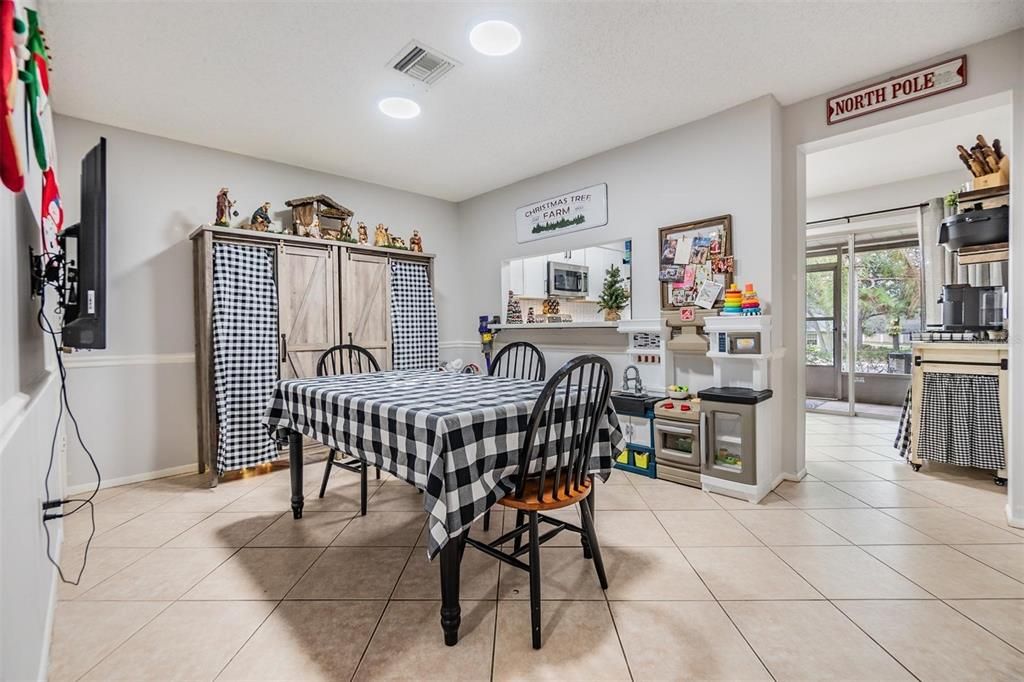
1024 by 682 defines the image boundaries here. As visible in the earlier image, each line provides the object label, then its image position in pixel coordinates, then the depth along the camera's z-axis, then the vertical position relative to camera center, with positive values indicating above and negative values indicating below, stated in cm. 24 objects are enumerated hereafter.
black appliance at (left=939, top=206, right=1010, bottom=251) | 279 +67
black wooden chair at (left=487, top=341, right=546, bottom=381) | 311 -22
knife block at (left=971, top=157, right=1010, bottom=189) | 288 +98
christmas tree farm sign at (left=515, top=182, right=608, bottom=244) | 402 +119
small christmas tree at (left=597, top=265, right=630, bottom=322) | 388 +36
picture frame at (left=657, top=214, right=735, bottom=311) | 319 +69
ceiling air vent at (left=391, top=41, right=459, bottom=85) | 248 +158
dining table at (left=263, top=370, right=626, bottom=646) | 144 -37
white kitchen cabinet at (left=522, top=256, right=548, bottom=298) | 507 +70
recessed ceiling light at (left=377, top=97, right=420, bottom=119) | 301 +159
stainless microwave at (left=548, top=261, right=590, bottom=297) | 491 +66
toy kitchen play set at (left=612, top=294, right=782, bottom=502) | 285 -58
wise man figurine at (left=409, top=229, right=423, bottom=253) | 470 +102
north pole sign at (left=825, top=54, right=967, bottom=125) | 258 +147
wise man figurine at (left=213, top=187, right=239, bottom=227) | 346 +104
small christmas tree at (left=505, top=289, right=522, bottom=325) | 487 +29
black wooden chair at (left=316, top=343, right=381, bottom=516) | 269 -22
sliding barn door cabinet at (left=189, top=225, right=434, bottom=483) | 337 +35
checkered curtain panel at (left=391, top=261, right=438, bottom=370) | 443 +22
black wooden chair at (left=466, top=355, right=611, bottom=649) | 158 -48
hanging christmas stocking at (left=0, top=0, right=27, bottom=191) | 82 +47
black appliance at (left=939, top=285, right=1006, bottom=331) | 320 +19
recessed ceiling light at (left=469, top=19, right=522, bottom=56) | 230 +158
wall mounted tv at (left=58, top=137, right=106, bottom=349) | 166 +29
